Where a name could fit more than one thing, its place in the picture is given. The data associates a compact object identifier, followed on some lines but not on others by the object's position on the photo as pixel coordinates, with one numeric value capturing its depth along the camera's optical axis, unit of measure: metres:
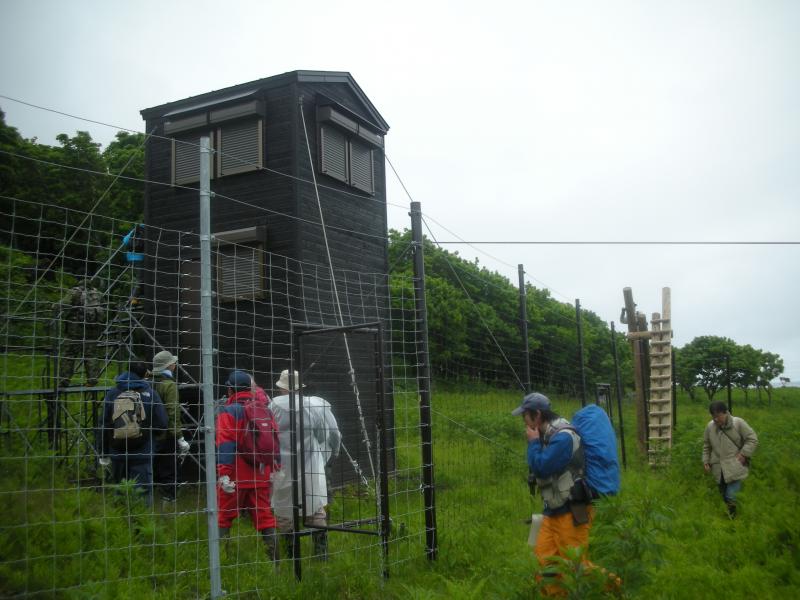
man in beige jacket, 8.63
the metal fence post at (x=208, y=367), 4.54
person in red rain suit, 6.20
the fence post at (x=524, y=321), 9.59
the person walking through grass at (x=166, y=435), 8.08
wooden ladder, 13.80
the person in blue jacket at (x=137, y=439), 7.30
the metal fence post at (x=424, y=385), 6.38
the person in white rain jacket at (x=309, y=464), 6.54
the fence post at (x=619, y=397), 12.98
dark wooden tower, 13.06
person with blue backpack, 5.22
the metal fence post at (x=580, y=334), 11.48
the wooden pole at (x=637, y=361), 13.98
